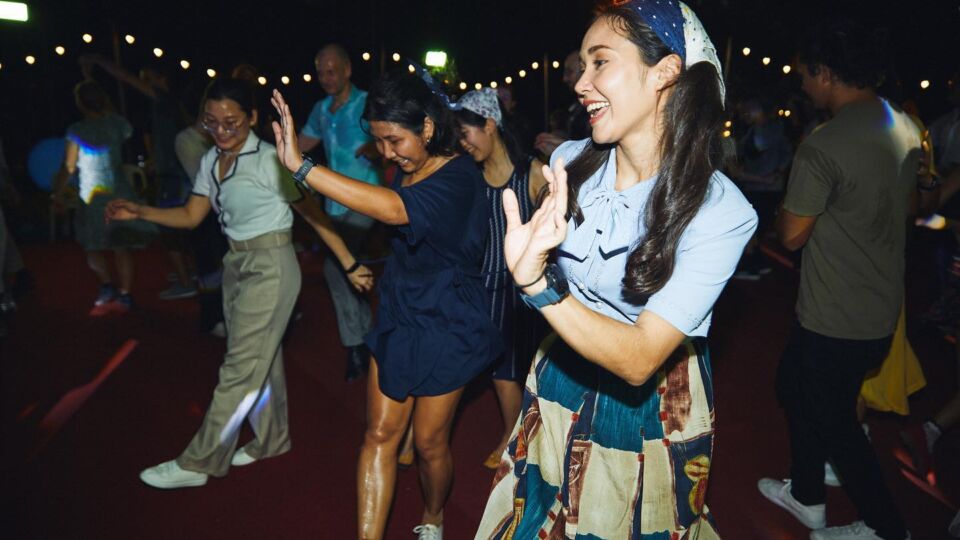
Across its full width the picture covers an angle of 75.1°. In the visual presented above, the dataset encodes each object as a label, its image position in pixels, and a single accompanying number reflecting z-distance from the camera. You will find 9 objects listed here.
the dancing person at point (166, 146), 5.43
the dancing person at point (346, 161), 4.04
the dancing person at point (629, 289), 1.19
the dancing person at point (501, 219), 2.86
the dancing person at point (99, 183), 5.10
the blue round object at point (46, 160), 8.48
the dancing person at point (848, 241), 2.20
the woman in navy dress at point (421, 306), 2.15
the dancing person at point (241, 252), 2.74
